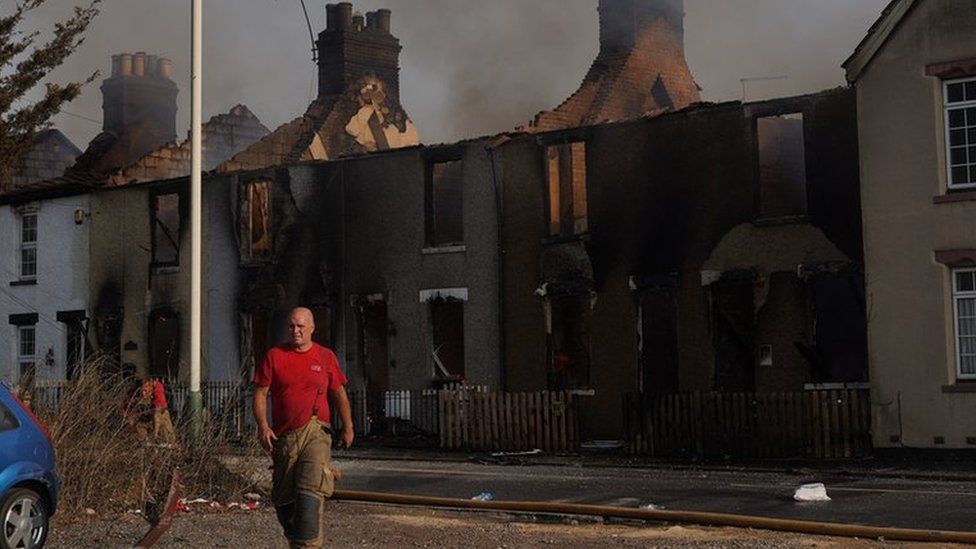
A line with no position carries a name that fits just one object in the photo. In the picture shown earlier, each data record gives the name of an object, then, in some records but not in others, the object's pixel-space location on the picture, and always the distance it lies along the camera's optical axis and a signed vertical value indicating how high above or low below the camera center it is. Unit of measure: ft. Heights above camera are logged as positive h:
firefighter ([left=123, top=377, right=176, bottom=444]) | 48.16 -1.51
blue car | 36.76 -2.63
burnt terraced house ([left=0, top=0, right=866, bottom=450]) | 79.20 +8.09
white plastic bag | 50.11 -4.64
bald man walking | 32.40 -1.22
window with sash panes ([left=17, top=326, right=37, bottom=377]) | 120.76 +2.77
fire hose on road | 38.01 -4.58
